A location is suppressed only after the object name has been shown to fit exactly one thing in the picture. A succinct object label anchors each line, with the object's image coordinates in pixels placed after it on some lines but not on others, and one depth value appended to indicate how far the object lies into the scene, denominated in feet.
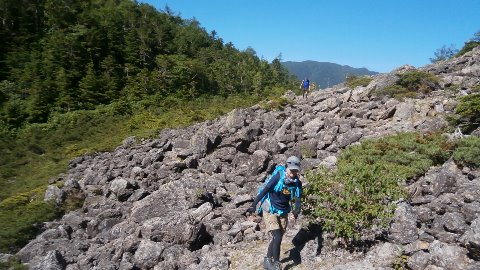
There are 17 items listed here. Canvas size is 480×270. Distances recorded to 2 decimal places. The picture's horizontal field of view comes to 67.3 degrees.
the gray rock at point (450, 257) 19.93
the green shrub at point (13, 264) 31.86
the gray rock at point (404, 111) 59.06
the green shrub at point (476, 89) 61.19
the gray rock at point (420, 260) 20.51
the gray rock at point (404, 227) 23.93
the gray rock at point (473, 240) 19.77
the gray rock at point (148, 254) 29.35
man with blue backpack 23.20
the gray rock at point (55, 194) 53.02
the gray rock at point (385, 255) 22.26
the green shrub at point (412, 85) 71.87
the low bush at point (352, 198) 24.17
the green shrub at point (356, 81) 95.44
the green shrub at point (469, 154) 33.22
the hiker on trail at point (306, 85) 101.02
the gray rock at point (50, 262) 30.33
